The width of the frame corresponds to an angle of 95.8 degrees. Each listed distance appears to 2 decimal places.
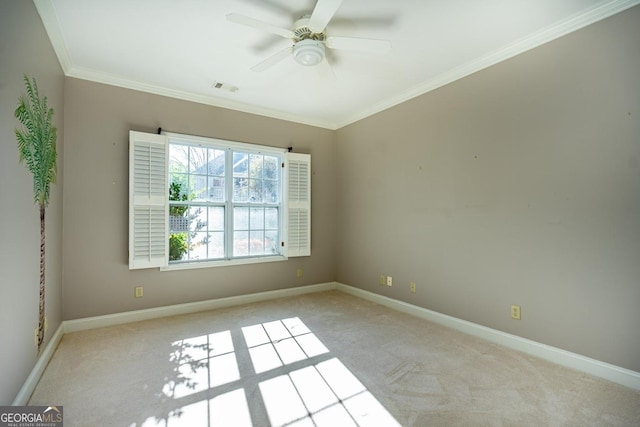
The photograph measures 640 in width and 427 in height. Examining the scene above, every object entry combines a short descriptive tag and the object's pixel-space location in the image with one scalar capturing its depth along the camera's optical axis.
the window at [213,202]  3.26
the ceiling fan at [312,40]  1.87
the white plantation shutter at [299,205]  4.31
